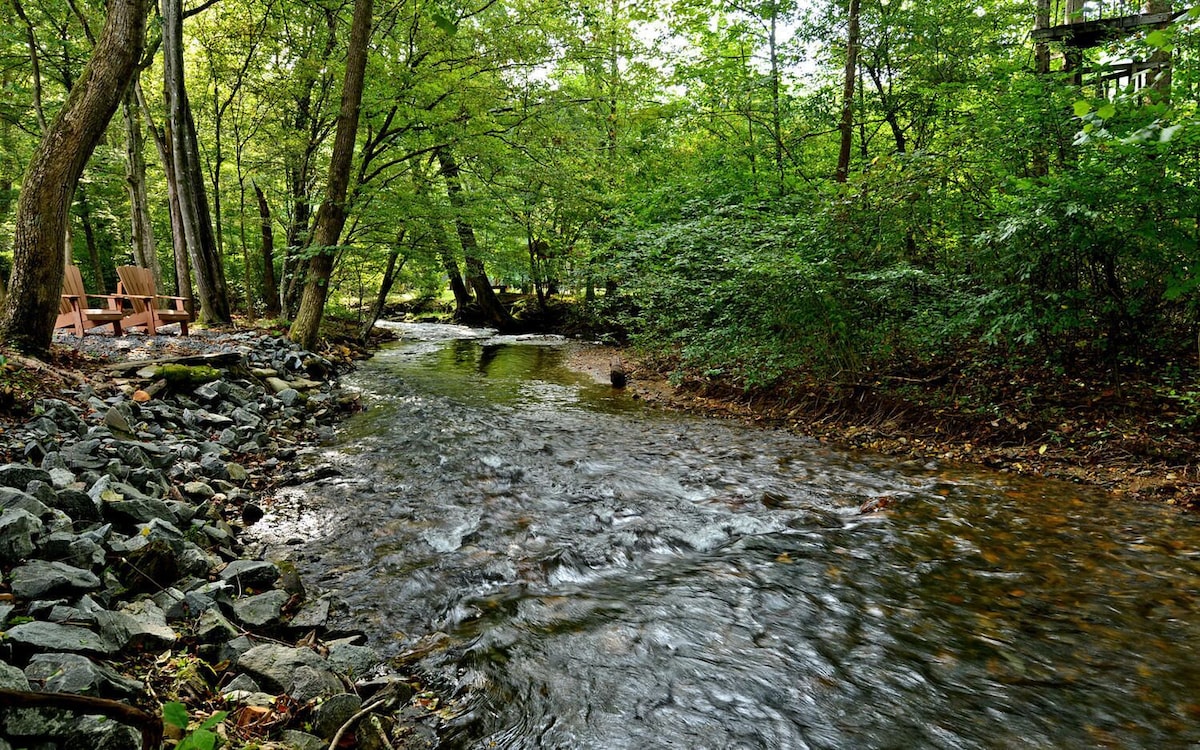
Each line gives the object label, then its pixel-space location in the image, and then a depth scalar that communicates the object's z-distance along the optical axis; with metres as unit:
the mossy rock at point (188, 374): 7.13
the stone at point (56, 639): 2.01
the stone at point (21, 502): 2.98
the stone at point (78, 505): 3.35
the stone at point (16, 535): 2.60
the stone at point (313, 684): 2.44
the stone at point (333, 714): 2.27
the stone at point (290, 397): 8.48
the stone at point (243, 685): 2.38
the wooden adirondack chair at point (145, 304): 10.11
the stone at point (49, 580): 2.40
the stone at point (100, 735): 1.69
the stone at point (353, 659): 2.79
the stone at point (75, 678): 1.86
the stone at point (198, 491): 4.64
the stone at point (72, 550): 2.80
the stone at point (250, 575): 3.50
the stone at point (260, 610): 3.05
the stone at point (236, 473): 5.37
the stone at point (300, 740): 2.15
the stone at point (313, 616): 3.17
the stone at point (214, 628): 2.69
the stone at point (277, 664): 2.49
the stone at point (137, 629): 2.38
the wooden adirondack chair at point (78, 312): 8.92
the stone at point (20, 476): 3.29
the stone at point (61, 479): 3.53
